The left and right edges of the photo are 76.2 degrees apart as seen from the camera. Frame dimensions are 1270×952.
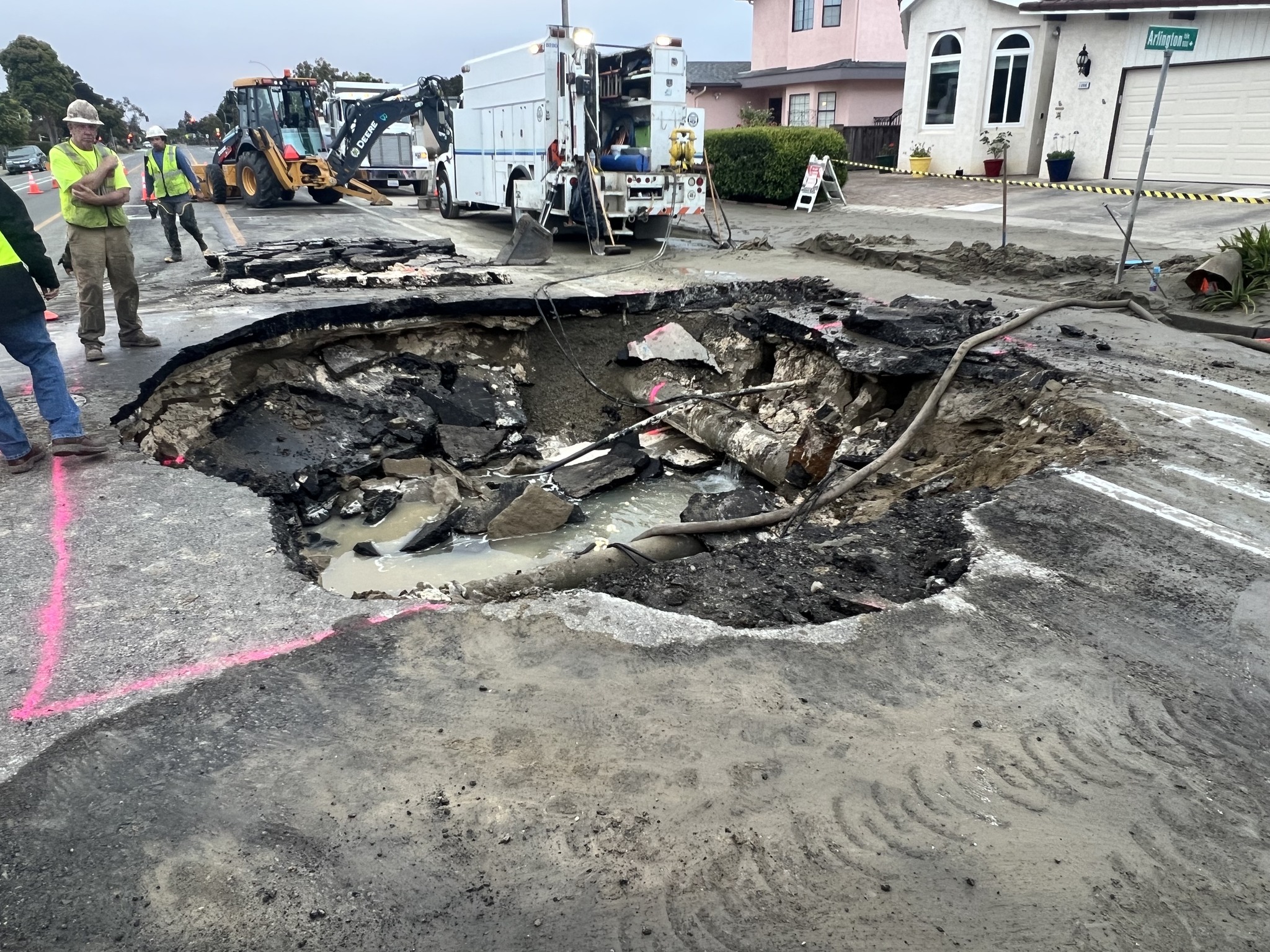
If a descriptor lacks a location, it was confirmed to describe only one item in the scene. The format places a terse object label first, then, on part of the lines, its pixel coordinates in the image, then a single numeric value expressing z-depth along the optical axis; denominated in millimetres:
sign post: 7625
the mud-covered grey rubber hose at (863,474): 5059
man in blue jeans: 4684
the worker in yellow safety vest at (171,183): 11906
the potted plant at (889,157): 24672
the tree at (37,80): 57812
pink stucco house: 26734
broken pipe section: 7160
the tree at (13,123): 46156
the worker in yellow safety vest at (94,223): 6391
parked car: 38938
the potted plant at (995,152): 19656
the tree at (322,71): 63406
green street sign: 7625
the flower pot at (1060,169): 18266
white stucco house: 15391
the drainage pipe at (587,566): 4448
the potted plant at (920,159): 21859
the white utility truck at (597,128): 12883
